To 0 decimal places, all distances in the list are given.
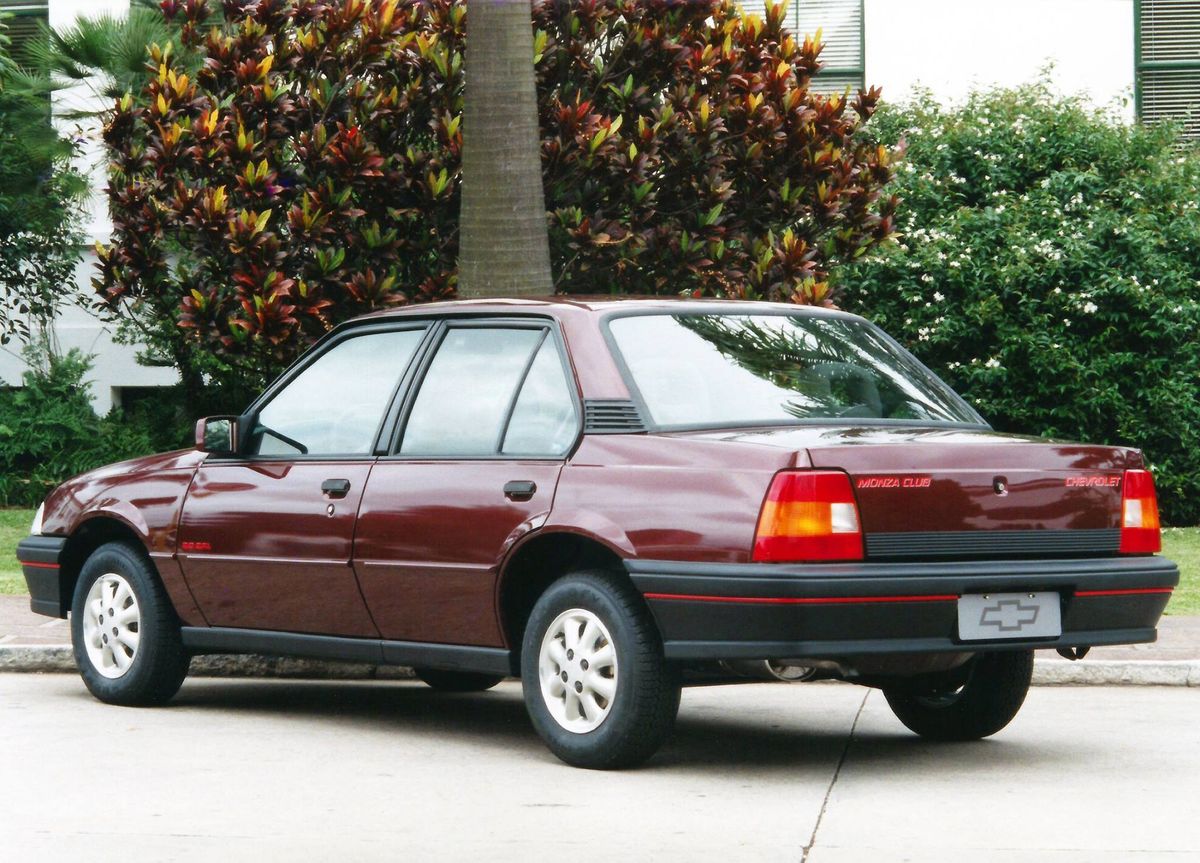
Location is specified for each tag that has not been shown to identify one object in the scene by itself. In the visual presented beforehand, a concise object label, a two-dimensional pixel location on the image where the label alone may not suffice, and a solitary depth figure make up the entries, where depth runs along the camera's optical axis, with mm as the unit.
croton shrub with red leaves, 11750
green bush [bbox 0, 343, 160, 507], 19969
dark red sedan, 6324
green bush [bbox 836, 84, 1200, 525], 17469
